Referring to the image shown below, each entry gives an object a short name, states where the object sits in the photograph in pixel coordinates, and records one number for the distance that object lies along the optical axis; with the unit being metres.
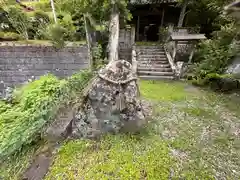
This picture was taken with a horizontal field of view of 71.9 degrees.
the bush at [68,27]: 6.25
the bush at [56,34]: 5.41
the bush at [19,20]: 6.17
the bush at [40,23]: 6.75
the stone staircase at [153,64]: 7.48
